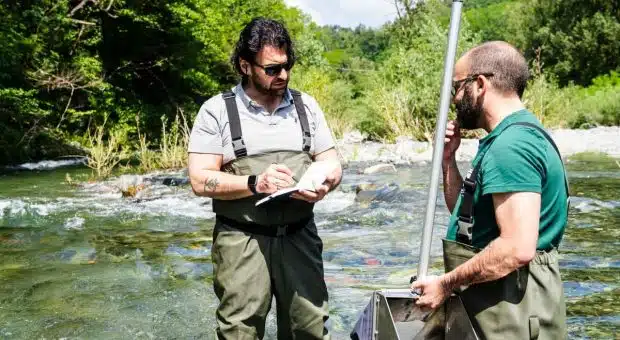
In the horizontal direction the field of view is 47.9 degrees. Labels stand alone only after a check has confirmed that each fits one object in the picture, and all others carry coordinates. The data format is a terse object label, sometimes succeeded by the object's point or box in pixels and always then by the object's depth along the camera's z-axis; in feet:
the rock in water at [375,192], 39.40
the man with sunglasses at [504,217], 7.70
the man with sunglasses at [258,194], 10.77
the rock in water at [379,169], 52.61
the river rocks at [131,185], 43.70
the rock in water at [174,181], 48.03
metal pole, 8.43
